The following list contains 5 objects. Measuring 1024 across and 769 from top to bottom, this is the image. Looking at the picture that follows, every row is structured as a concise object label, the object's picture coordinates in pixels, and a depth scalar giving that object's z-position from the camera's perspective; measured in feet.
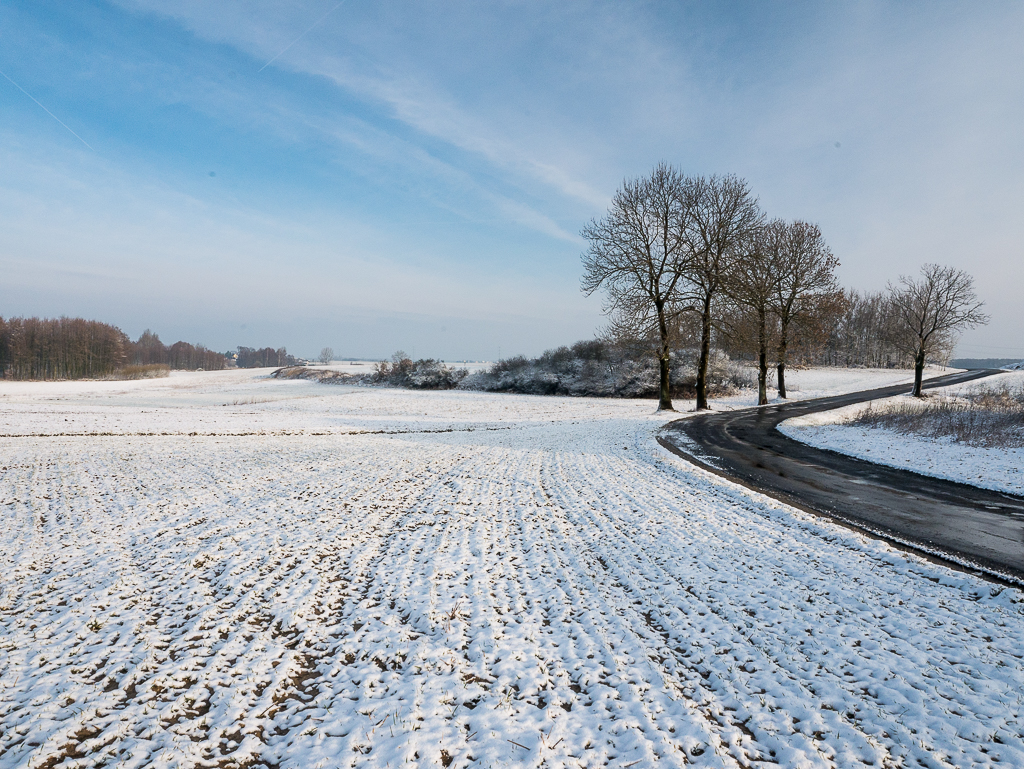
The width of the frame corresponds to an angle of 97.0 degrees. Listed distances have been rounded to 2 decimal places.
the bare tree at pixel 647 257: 84.58
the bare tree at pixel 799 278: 99.30
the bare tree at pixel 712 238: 83.51
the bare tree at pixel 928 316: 103.09
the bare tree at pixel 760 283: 84.94
